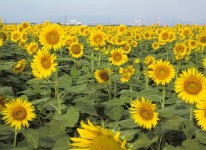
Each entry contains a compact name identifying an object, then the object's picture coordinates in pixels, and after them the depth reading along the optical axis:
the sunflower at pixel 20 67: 3.77
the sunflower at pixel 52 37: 2.91
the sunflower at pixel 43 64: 2.66
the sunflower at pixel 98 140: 0.93
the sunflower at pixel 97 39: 4.61
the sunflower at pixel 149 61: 3.43
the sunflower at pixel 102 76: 3.44
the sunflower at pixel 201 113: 2.01
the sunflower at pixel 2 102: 2.39
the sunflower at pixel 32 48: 4.58
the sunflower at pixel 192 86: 2.23
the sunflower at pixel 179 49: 4.64
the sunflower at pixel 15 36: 6.02
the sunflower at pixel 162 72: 2.65
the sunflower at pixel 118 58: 4.06
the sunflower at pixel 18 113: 2.28
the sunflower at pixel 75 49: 4.19
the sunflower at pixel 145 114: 2.13
